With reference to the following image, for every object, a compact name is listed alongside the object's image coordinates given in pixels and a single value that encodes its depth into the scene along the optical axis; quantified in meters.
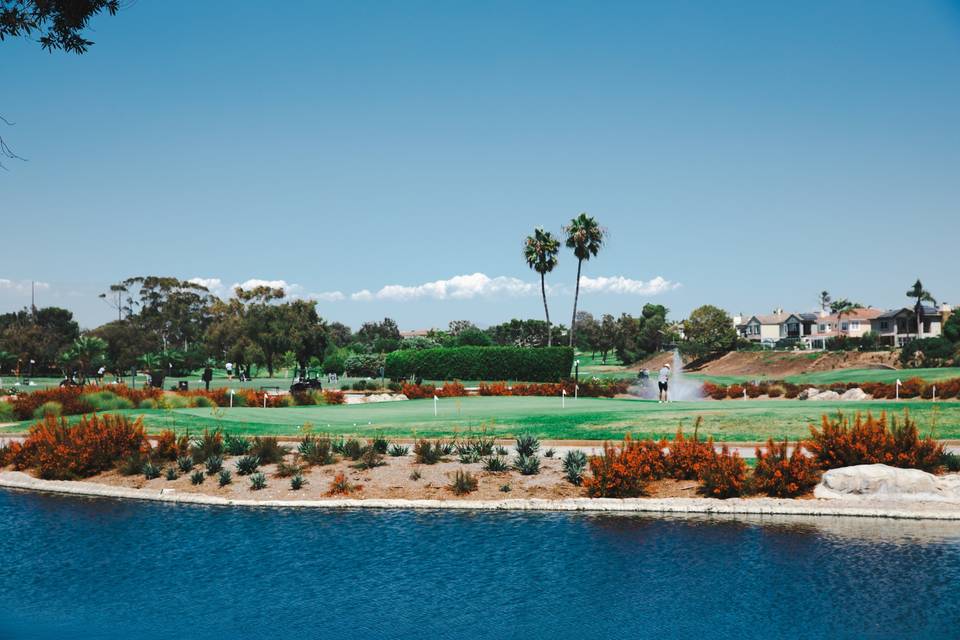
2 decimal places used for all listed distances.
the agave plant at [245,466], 21.77
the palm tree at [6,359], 92.88
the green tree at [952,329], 89.62
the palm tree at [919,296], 119.14
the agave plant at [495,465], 21.11
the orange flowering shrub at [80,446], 23.02
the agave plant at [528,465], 20.72
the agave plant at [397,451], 23.33
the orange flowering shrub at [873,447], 19.19
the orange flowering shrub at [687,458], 19.81
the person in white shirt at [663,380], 38.62
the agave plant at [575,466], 19.95
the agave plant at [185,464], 22.34
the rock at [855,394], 42.59
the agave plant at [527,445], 22.08
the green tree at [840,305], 182.52
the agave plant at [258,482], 20.58
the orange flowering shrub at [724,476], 18.42
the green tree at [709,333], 115.44
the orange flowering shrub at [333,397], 45.56
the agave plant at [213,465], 22.00
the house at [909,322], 123.50
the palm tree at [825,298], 195.00
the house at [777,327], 146.74
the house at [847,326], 134.75
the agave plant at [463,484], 19.59
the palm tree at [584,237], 82.12
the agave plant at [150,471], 22.19
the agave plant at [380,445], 23.55
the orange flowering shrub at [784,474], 18.25
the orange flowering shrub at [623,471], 18.91
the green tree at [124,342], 102.50
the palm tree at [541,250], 83.56
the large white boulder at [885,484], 17.84
